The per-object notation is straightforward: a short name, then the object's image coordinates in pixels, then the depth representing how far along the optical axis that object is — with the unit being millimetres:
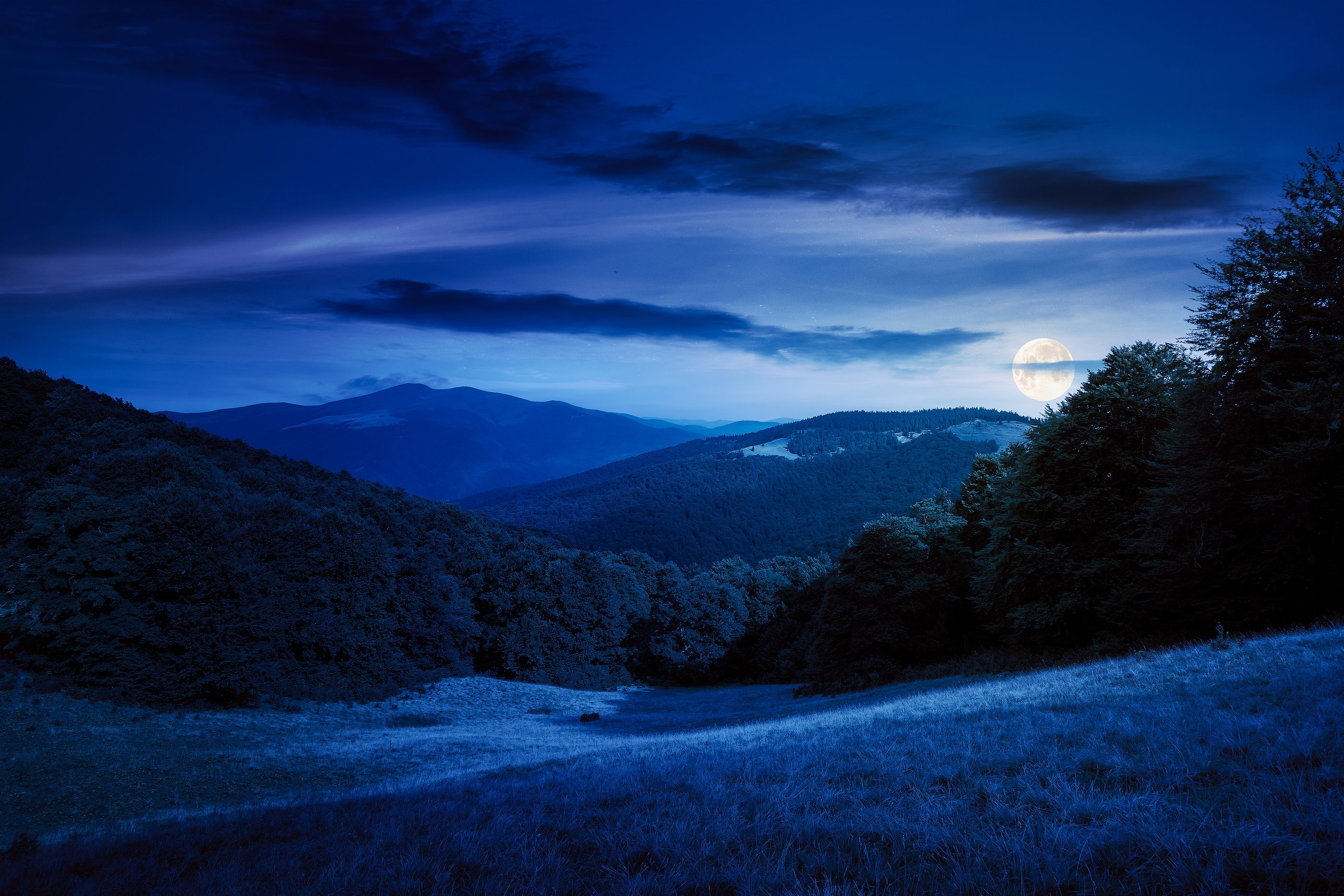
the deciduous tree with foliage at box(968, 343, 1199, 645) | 24984
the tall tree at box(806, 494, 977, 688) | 40031
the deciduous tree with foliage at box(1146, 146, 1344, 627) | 17828
